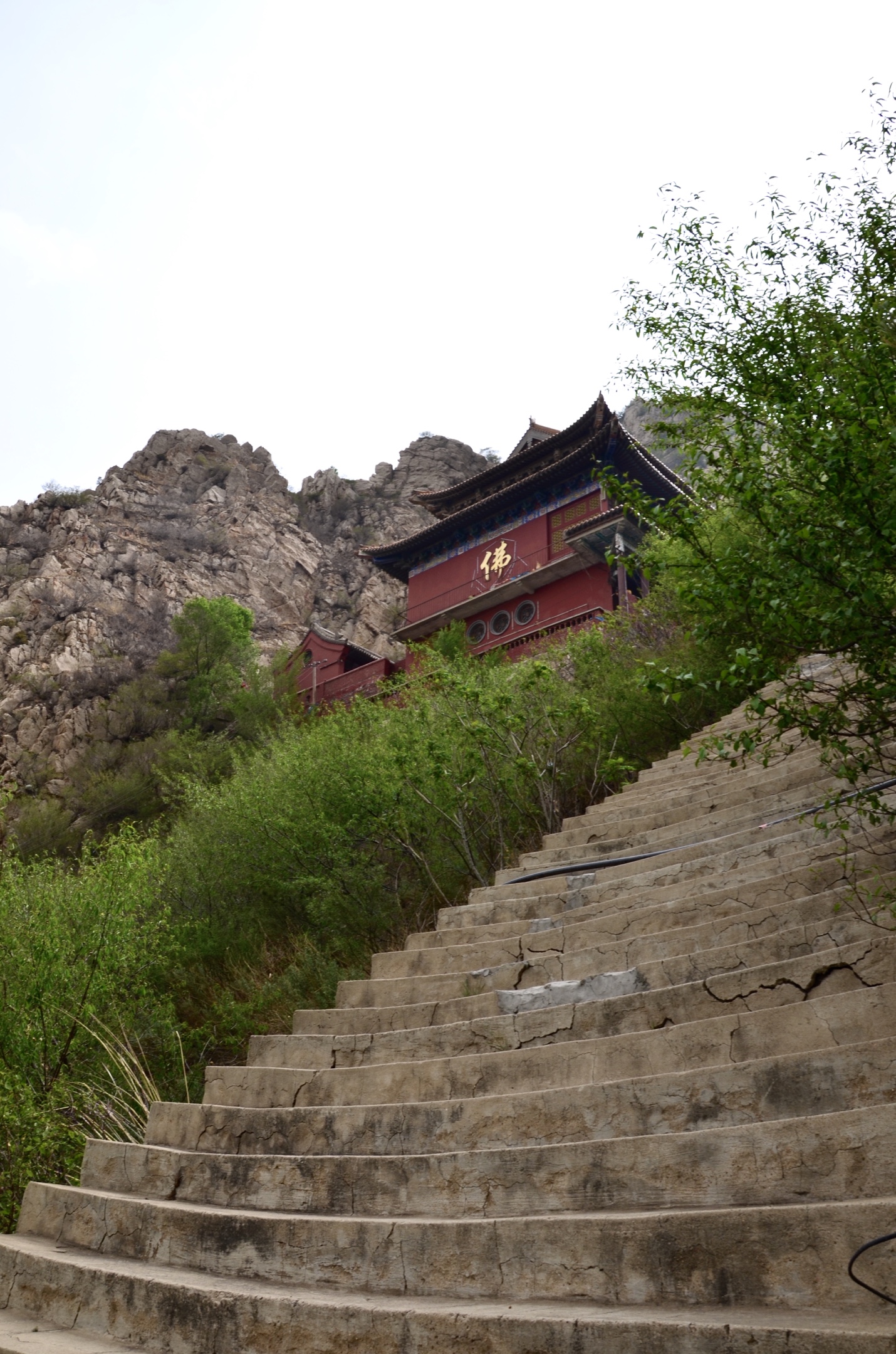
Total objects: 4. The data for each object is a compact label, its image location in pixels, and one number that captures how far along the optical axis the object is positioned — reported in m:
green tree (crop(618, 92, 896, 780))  3.87
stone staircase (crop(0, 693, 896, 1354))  2.88
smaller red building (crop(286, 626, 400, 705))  29.09
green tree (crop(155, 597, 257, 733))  30.16
